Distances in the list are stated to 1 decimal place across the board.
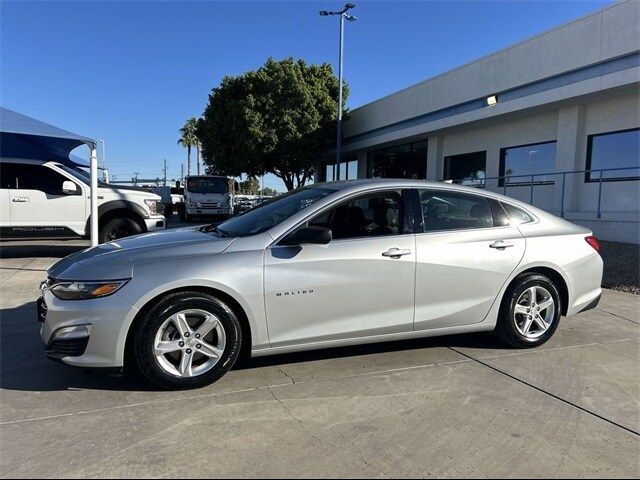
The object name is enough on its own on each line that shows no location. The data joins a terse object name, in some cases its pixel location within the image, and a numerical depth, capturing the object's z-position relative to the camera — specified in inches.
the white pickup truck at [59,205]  351.9
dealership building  460.1
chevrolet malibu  133.3
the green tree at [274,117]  1010.7
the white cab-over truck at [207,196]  872.9
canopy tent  327.0
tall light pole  898.1
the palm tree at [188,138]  2945.4
